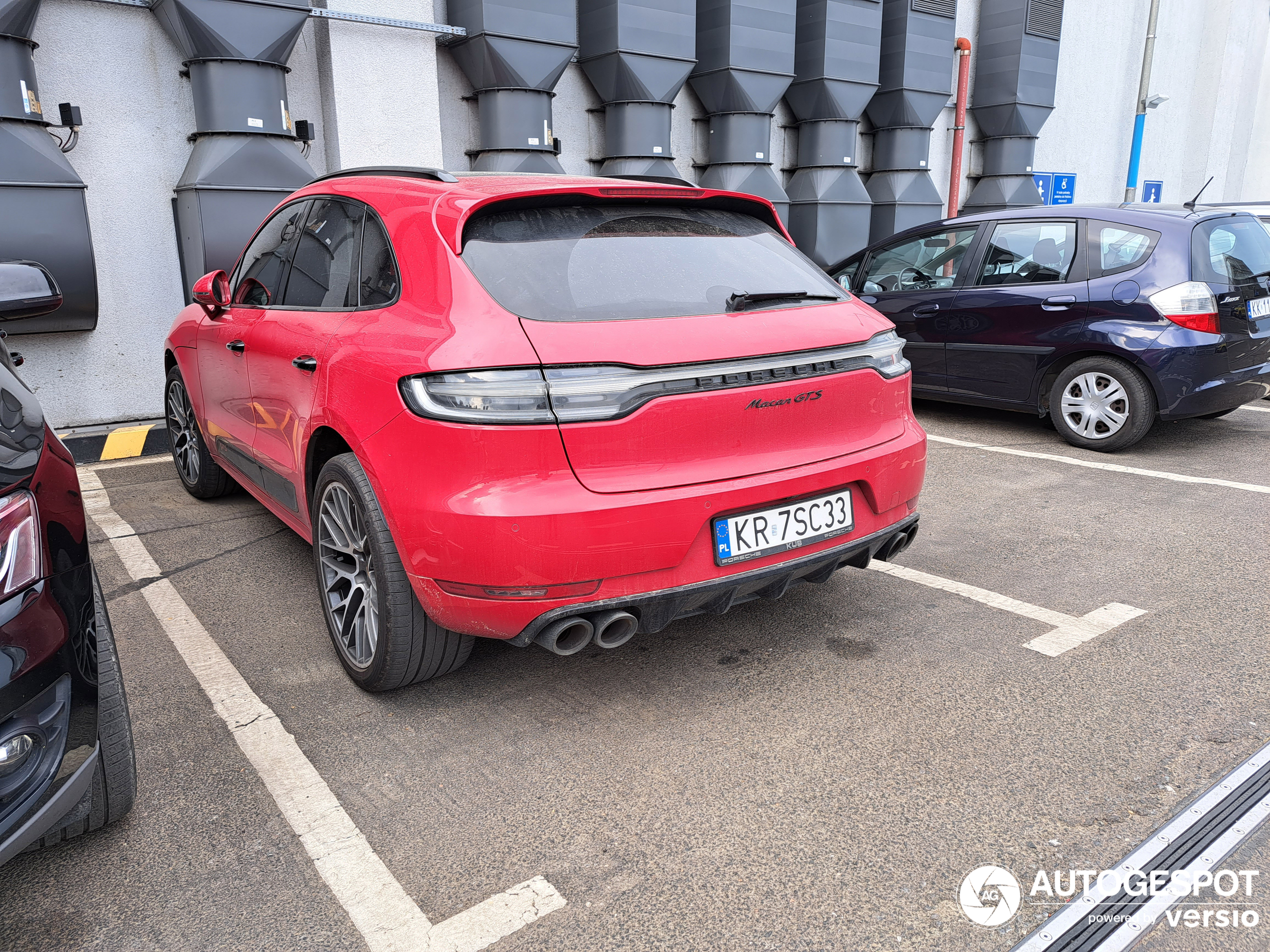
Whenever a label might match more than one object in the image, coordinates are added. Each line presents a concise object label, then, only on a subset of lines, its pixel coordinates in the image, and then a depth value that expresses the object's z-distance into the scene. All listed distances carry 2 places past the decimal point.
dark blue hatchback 5.31
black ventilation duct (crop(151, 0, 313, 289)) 5.95
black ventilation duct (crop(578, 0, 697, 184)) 7.93
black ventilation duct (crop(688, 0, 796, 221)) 8.66
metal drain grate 1.81
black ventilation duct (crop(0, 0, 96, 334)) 5.37
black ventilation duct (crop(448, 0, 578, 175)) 7.21
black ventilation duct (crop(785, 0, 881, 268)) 9.45
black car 1.63
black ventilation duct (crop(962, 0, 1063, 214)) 11.92
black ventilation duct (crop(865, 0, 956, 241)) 10.25
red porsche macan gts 2.22
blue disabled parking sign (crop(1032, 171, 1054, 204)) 14.10
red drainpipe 11.99
